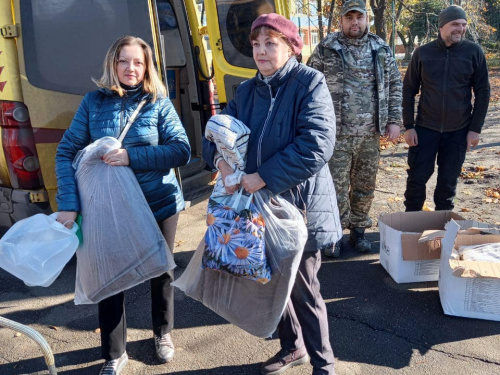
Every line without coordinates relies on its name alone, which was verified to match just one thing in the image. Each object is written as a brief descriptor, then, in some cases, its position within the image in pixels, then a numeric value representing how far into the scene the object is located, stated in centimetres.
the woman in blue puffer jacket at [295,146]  212
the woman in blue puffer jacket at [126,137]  245
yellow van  345
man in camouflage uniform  374
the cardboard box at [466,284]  287
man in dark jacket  383
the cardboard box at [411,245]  337
